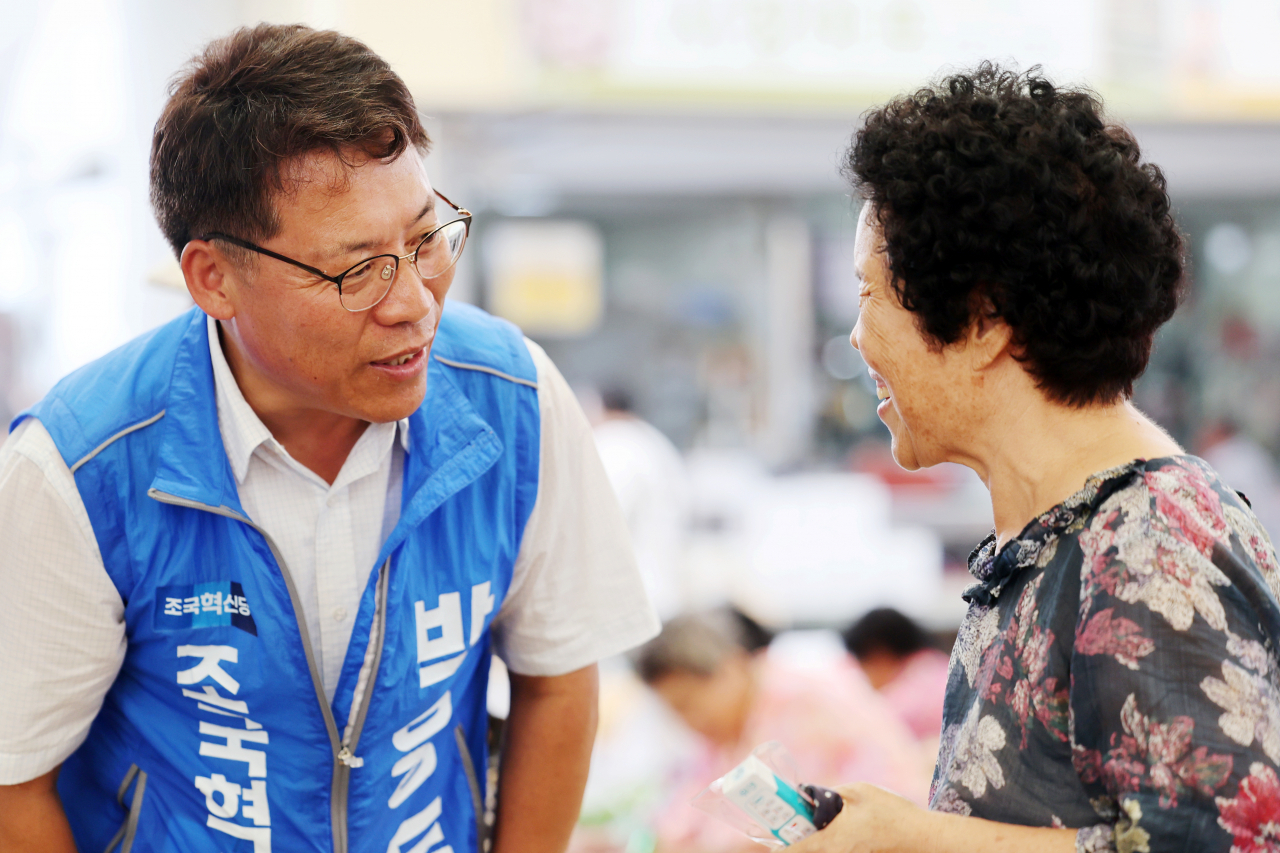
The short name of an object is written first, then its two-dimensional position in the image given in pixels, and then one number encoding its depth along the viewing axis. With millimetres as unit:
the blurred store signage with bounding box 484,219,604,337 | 6148
